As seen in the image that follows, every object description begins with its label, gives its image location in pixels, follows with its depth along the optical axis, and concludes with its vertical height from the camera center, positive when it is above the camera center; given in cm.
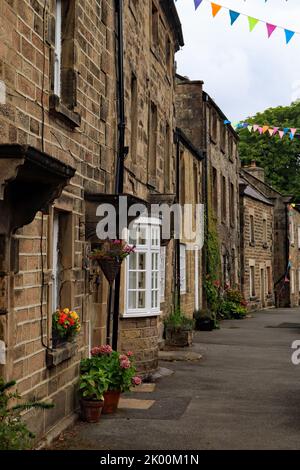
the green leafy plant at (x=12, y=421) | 532 -145
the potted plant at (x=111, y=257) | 915 +10
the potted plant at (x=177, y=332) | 1616 -181
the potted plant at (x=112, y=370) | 851 -149
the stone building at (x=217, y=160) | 2370 +445
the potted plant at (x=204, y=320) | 2119 -197
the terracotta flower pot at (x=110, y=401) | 869 -195
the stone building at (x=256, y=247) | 3055 +87
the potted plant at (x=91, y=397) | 821 -178
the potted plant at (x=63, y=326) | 774 -79
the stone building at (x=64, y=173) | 599 +100
